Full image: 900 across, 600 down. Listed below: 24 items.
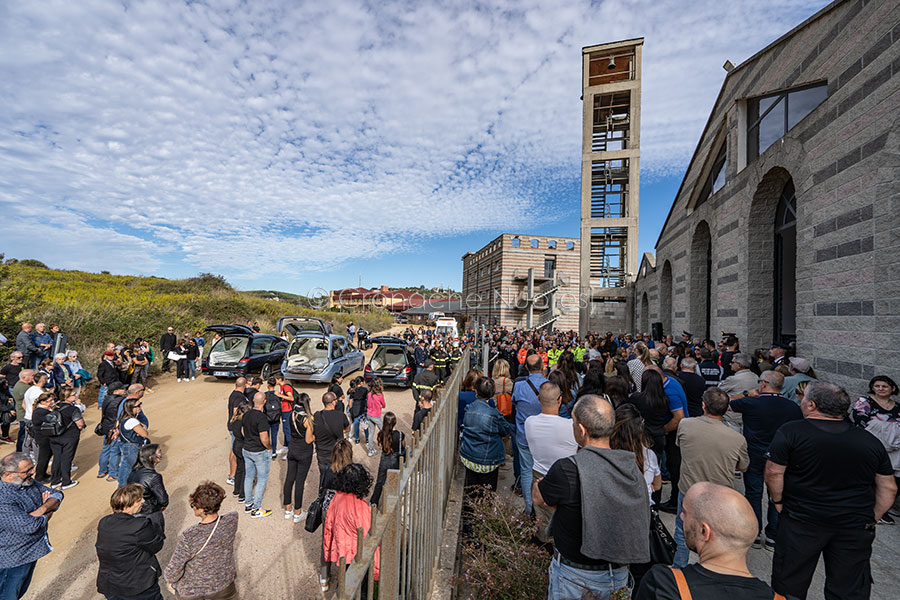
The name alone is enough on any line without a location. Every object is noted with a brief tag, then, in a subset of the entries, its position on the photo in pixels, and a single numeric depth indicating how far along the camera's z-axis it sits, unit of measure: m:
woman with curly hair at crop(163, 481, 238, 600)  3.11
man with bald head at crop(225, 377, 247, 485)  6.17
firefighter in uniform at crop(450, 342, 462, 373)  11.03
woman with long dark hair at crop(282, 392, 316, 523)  5.02
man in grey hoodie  2.13
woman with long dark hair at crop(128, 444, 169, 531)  3.50
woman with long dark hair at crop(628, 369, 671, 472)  4.75
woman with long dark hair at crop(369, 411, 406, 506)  4.30
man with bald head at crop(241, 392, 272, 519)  4.96
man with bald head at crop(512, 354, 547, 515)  4.50
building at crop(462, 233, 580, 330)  37.44
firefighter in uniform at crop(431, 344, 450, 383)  9.84
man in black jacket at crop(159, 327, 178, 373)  13.45
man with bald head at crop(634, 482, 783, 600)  1.42
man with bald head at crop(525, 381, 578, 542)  3.49
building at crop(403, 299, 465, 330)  53.50
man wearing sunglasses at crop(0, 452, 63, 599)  3.13
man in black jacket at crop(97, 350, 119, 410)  8.76
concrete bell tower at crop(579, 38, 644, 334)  21.72
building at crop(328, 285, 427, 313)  77.50
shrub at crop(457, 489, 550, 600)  2.71
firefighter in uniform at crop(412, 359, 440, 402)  6.77
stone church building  5.19
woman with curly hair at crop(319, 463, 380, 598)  3.14
